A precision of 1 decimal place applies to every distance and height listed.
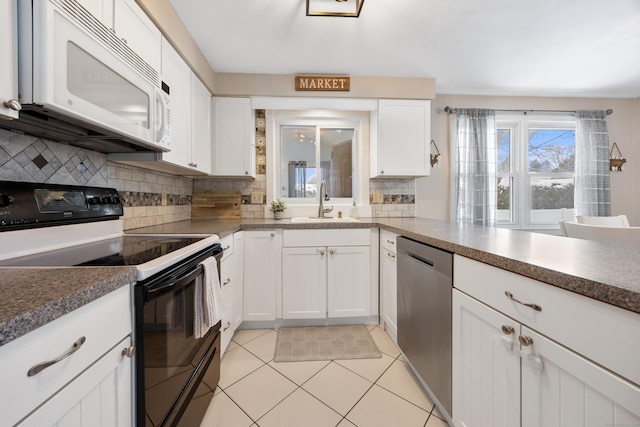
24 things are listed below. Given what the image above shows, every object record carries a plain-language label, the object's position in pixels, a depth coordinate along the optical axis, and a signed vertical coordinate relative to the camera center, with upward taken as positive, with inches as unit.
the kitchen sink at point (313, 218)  104.2 -2.2
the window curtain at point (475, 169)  113.3 +20.2
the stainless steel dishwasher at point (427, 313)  46.9 -21.6
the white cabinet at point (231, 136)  96.3 +29.3
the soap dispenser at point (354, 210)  111.3 +1.1
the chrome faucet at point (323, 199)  106.5 +6.2
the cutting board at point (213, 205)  103.8 +3.2
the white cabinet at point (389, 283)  73.8 -21.9
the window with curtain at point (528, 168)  113.7 +21.8
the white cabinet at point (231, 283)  66.8 -20.4
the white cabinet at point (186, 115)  66.9 +30.3
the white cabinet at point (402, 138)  101.0 +30.3
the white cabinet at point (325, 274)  85.7 -20.9
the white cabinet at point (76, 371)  16.7 -12.8
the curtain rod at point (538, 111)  115.6 +48.4
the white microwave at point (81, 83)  29.4 +18.6
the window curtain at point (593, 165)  118.1 +22.9
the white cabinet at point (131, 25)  42.7 +36.8
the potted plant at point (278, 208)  103.2 +2.0
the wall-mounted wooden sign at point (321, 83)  96.9 +50.0
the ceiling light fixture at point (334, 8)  62.2 +53.1
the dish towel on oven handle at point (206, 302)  43.5 -16.0
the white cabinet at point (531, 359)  22.2 -16.6
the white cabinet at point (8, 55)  27.1 +17.3
